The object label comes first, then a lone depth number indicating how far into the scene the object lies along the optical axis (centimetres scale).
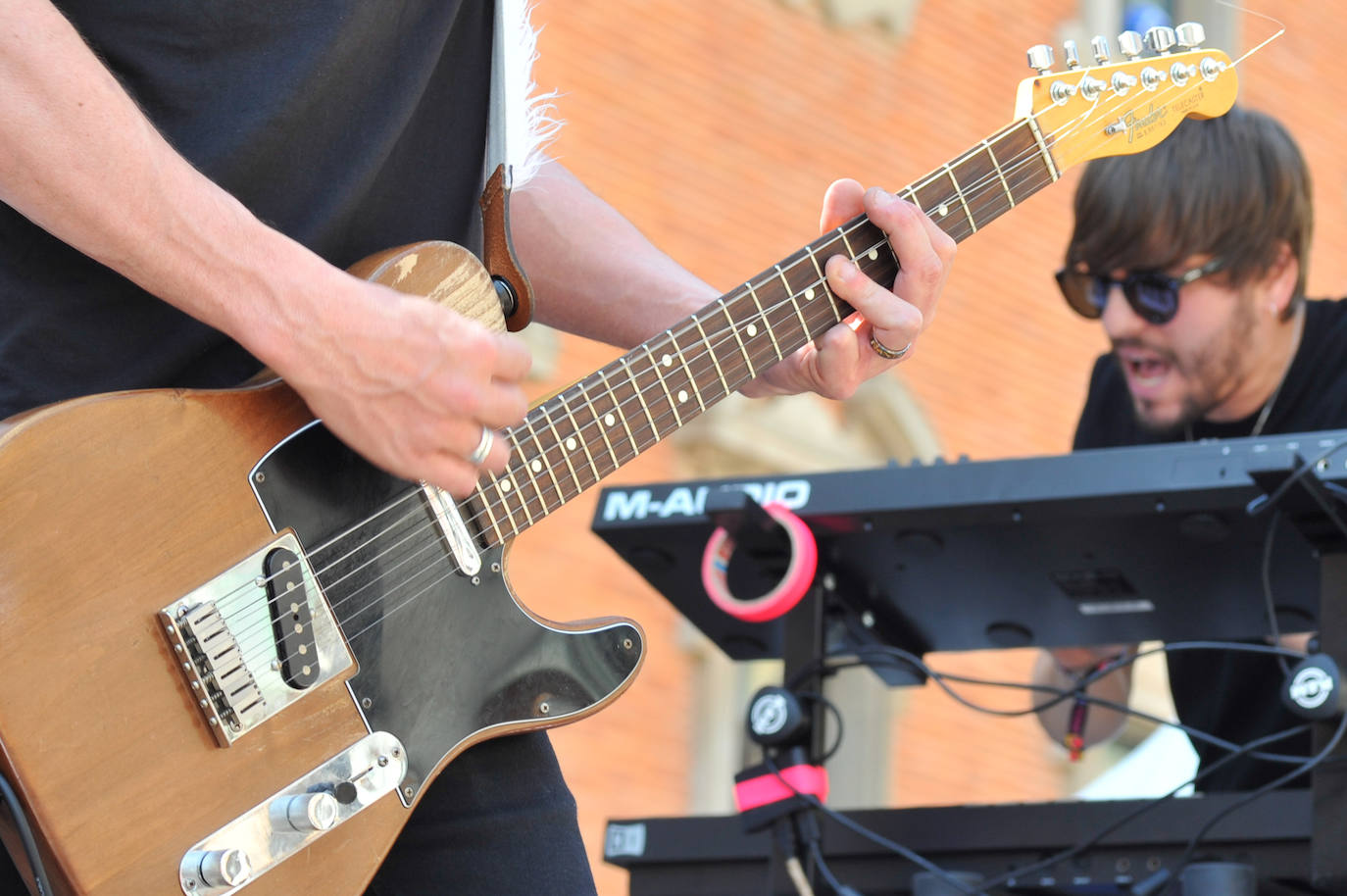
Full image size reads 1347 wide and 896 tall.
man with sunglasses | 744
